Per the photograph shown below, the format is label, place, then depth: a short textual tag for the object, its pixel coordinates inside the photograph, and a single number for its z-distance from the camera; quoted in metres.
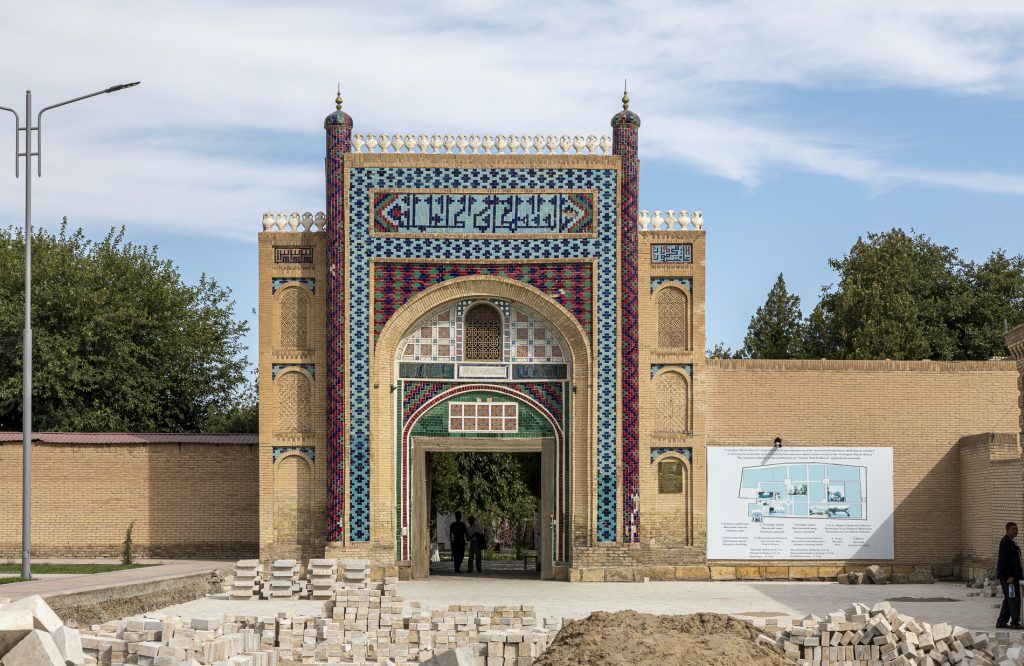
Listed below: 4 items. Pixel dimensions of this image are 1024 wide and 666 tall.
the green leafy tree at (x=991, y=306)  42.19
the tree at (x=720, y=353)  46.57
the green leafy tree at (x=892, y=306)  38.94
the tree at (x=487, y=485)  38.47
